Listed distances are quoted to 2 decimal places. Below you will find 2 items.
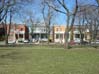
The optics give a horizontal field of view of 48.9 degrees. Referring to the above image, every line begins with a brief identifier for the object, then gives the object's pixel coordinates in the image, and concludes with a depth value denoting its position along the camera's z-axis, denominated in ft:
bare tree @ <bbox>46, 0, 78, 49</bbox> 60.55
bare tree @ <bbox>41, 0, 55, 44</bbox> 92.52
